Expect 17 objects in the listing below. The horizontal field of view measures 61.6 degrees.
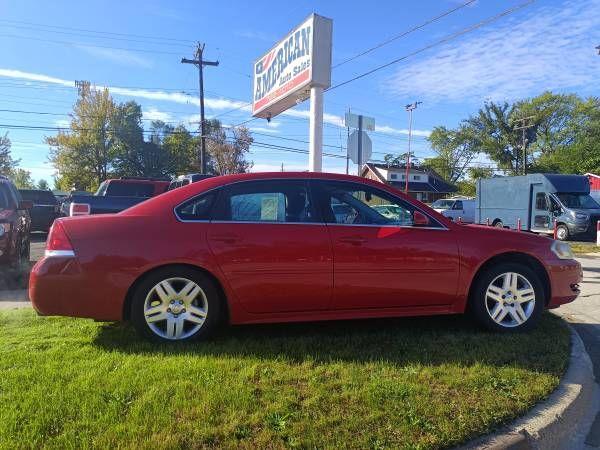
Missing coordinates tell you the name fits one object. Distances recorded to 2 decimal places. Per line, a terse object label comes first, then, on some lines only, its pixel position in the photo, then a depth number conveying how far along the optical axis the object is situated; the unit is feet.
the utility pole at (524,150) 158.51
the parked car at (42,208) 52.29
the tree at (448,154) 237.66
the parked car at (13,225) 23.22
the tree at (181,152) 195.52
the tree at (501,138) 200.44
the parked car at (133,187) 45.21
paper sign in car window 13.93
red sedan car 12.94
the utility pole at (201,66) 106.93
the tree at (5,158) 199.41
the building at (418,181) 213.28
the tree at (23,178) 289.90
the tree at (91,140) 153.69
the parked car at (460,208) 101.62
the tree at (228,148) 175.94
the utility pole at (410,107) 151.12
